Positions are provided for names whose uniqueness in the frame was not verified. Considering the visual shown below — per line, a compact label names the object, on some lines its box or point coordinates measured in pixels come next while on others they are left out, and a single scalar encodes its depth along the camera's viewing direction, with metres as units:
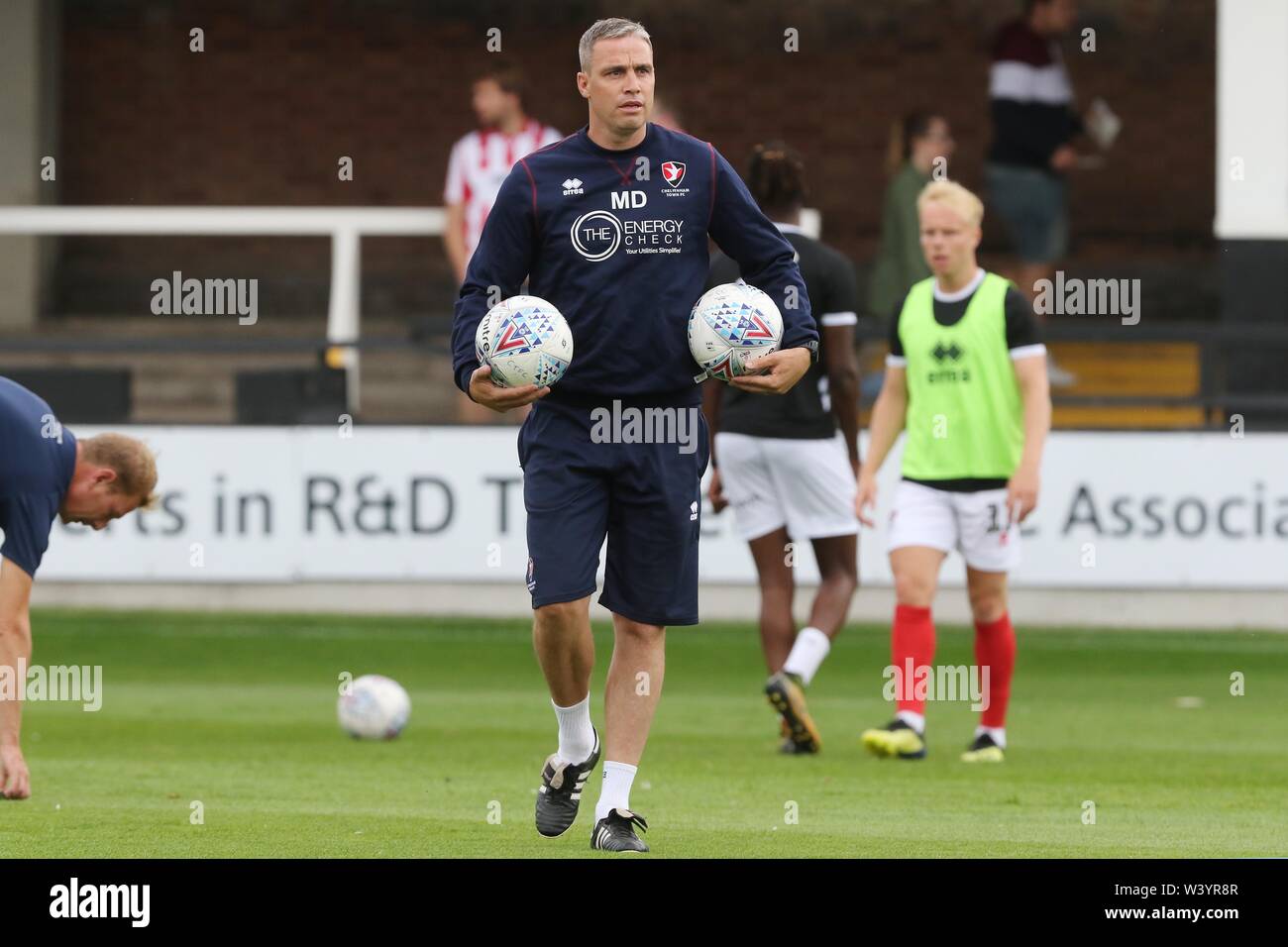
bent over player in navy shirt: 7.05
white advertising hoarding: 14.98
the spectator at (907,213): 16.69
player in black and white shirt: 10.23
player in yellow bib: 9.70
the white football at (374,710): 10.38
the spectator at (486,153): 16.28
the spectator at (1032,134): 17.89
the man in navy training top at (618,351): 6.89
